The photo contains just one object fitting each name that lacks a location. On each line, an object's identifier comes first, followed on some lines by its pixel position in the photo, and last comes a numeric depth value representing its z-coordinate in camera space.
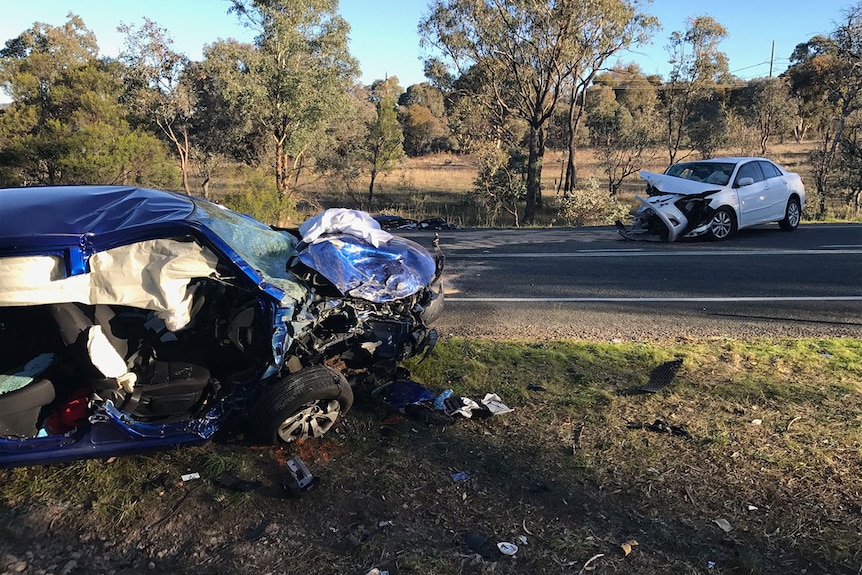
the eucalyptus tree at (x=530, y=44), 22.05
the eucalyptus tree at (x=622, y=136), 27.58
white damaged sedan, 11.50
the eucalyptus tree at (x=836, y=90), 21.31
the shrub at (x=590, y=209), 20.28
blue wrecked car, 3.27
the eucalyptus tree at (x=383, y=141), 31.73
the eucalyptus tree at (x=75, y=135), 24.72
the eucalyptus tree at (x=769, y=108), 34.84
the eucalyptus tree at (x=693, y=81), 27.22
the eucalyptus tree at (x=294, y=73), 21.28
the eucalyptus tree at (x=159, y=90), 23.03
